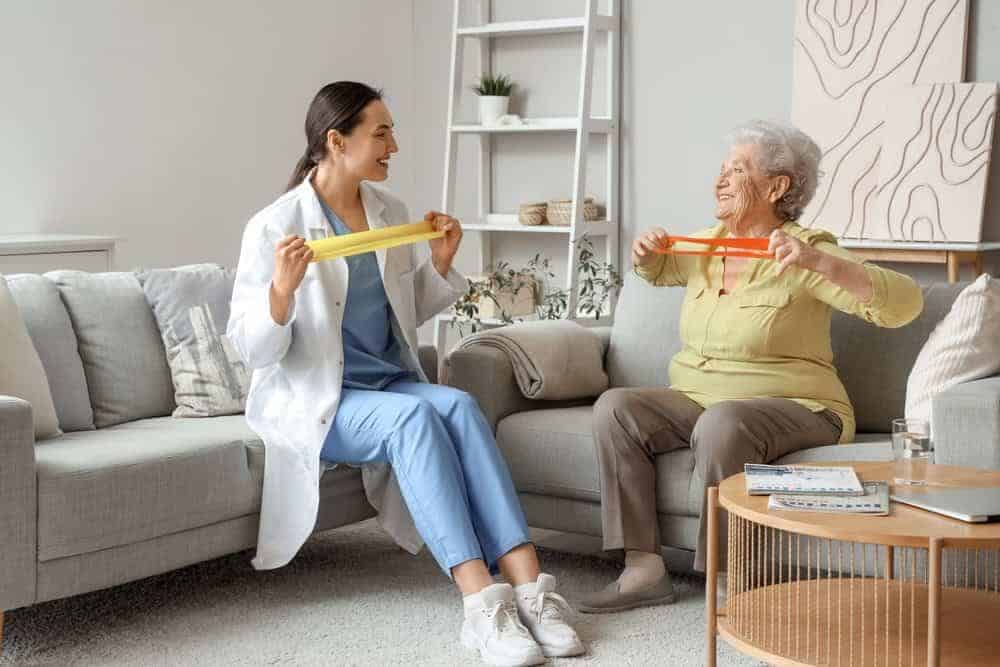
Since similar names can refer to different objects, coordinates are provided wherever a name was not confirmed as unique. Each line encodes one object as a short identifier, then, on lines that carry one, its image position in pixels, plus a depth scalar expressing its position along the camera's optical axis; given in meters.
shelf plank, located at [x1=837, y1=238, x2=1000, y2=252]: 4.70
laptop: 2.20
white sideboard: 4.40
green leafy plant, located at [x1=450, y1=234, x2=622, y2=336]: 5.30
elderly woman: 3.07
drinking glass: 2.58
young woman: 2.96
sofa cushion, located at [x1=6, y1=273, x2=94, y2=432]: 3.32
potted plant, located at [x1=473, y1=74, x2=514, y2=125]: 5.84
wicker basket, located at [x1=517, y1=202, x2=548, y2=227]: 5.66
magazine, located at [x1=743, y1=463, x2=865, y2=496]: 2.38
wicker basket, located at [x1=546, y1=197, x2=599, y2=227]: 5.60
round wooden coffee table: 2.16
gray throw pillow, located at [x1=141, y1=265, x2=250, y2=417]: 3.54
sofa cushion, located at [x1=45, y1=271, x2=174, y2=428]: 3.47
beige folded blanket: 3.57
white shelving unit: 5.47
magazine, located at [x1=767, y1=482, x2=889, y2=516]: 2.28
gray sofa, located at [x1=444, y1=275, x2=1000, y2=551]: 3.20
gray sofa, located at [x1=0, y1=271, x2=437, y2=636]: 2.71
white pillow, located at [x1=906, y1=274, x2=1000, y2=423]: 3.09
